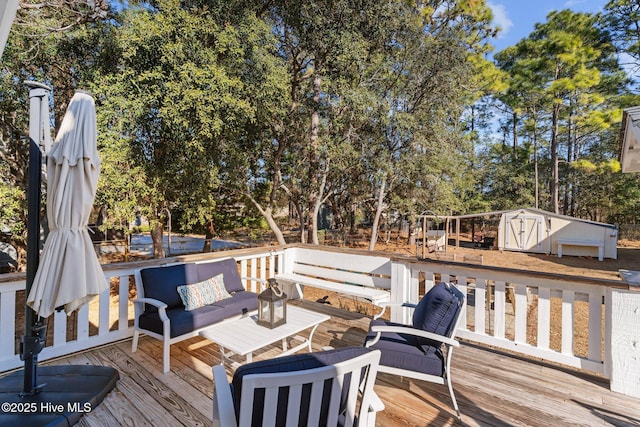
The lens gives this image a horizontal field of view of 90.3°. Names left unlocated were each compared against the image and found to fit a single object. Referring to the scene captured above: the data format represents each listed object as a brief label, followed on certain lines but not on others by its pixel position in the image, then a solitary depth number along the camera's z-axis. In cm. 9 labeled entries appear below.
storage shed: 1362
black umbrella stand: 203
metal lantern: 284
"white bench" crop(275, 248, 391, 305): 415
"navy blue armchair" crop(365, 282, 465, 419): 226
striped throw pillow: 322
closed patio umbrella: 203
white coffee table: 252
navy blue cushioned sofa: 288
